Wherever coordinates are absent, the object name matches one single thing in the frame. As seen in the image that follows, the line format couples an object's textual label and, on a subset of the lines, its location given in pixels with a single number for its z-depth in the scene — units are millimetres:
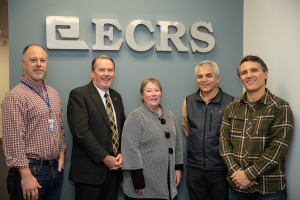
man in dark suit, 2174
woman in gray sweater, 2162
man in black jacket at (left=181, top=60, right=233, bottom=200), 2268
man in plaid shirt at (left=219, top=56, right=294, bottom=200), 1845
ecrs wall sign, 2598
